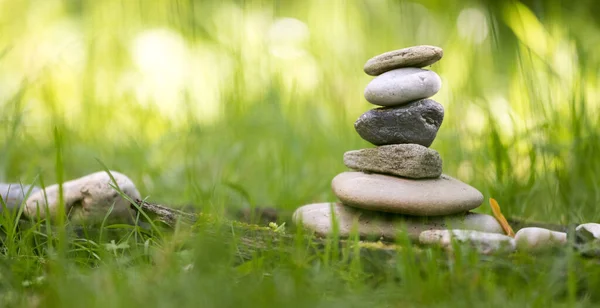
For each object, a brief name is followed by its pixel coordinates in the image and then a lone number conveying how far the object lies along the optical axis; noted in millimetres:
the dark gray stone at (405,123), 2682
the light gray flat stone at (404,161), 2618
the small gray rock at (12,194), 2842
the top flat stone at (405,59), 2588
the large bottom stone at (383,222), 2585
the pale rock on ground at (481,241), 2205
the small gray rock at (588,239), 2182
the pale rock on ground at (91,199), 2752
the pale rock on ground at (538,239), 2234
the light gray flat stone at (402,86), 2613
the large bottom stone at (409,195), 2506
